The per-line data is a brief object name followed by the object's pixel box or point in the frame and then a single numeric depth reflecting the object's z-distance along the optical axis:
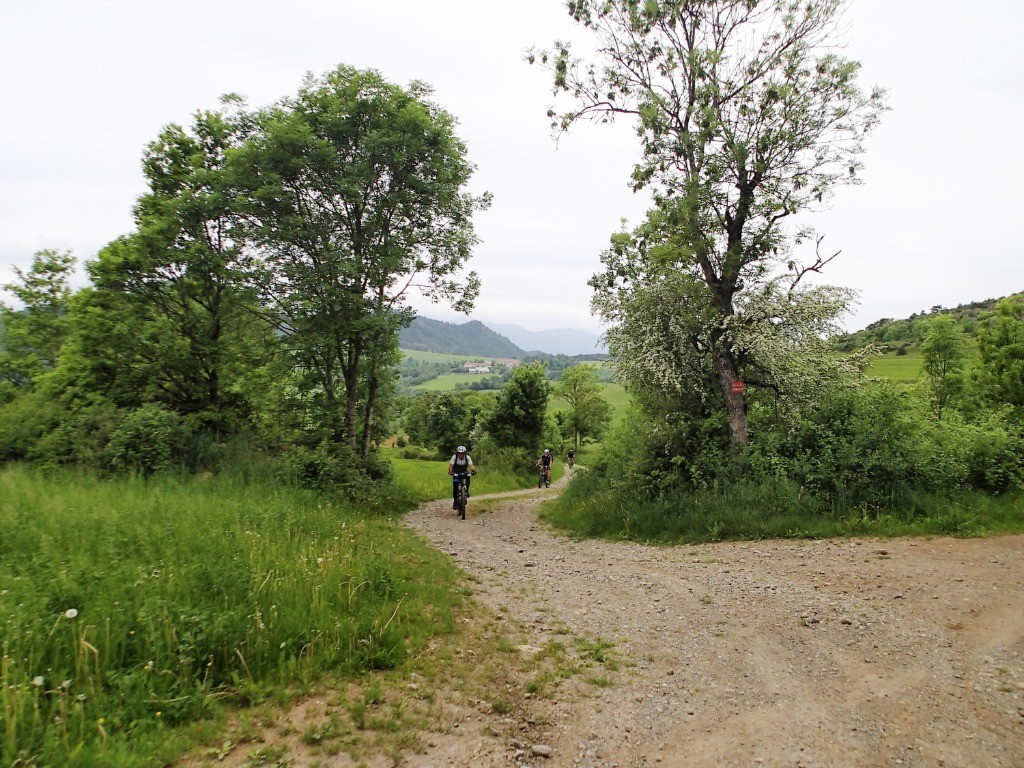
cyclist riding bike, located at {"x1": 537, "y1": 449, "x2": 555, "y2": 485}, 29.77
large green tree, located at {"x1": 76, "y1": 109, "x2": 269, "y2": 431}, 14.75
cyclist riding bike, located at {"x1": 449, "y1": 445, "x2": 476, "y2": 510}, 16.47
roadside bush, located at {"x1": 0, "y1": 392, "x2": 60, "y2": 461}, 12.53
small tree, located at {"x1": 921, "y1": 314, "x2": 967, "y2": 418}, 37.00
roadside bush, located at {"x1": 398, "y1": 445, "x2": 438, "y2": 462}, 63.70
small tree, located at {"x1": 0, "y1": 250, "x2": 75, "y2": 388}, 18.50
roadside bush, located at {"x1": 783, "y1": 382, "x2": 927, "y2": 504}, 10.68
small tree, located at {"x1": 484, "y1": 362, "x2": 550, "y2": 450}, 35.78
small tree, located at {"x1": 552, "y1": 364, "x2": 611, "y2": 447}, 66.75
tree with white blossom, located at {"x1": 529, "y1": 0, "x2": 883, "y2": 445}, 12.45
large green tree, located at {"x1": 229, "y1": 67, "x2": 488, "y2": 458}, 14.23
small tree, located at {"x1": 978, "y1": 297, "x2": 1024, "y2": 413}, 26.62
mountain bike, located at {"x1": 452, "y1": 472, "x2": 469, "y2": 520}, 16.23
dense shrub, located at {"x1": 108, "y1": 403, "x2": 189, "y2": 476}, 12.38
